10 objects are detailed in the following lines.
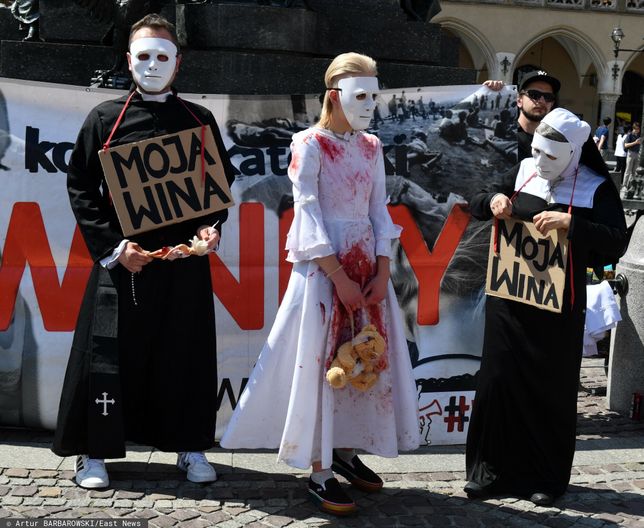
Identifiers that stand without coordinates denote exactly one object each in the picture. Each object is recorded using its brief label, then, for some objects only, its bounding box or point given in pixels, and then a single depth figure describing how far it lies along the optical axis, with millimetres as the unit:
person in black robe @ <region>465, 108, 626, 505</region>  4371
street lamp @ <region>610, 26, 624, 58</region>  34938
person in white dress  4117
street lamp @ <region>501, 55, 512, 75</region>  38750
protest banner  5219
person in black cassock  4320
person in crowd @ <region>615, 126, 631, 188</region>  27109
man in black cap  5199
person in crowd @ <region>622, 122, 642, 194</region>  18189
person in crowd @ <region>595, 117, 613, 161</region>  28220
